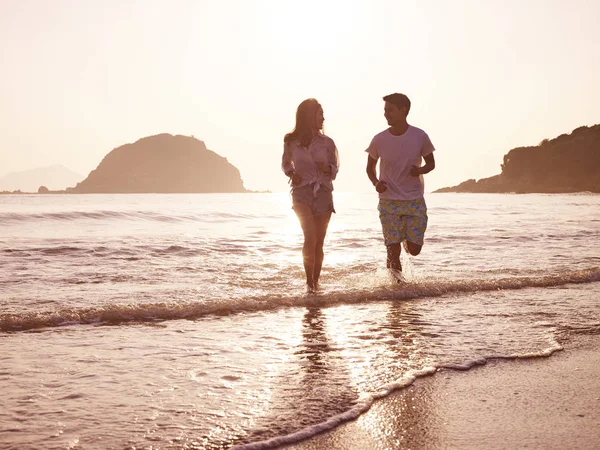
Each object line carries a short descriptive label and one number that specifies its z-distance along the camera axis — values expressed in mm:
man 6688
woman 6680
